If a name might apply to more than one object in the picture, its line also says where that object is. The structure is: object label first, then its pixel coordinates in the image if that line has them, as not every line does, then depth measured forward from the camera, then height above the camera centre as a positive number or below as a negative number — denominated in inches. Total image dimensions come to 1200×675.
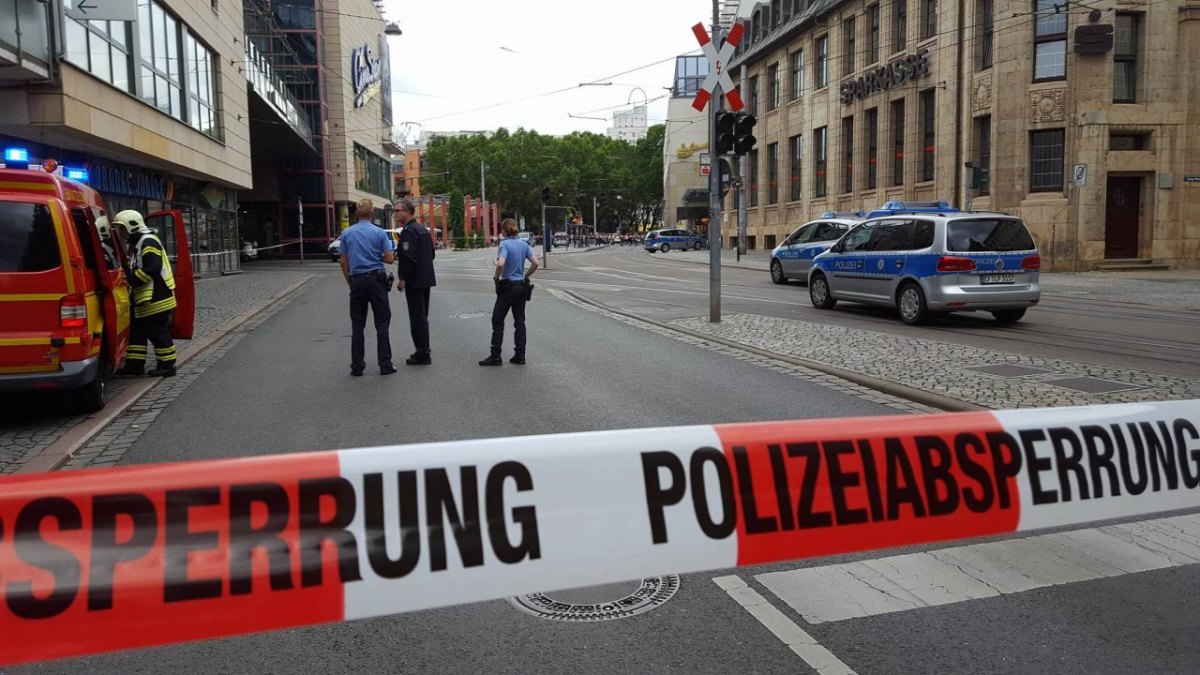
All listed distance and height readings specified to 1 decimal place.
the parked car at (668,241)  2519.7 +26.2
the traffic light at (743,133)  518.9 +63.9
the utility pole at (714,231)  542.9 +11.2
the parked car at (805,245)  887.1 +4.1
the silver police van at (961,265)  535.2 -9.9
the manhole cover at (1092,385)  320.5 -48.0
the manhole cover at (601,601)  146.3 -55.4
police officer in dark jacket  410.3 -8.7
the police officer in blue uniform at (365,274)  388.8 -8.1
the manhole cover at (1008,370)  356.5 -47.3
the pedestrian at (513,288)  416.5 -15.5
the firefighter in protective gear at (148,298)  370.3 -16.1
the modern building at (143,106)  588.7 +116.2
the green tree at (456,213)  3622.0 +155.0
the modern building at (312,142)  1868.8 +223.3
